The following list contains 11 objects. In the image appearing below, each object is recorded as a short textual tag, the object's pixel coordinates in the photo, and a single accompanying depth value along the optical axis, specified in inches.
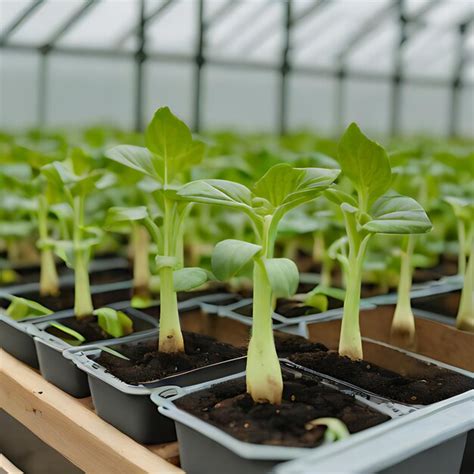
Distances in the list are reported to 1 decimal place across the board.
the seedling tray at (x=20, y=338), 18.8
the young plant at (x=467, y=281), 19.7
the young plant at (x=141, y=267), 23.4
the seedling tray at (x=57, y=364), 17.0
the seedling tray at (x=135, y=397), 14.7
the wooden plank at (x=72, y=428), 14.2
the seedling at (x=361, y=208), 14.5
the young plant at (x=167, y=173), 16.4
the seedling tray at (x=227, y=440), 11.8
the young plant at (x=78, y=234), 19.5
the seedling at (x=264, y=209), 13.7
